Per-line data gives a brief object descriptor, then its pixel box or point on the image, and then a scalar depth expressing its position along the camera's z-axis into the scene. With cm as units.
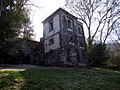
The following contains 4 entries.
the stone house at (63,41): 1402
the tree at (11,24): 726
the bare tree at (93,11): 2019
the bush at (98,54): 1740
